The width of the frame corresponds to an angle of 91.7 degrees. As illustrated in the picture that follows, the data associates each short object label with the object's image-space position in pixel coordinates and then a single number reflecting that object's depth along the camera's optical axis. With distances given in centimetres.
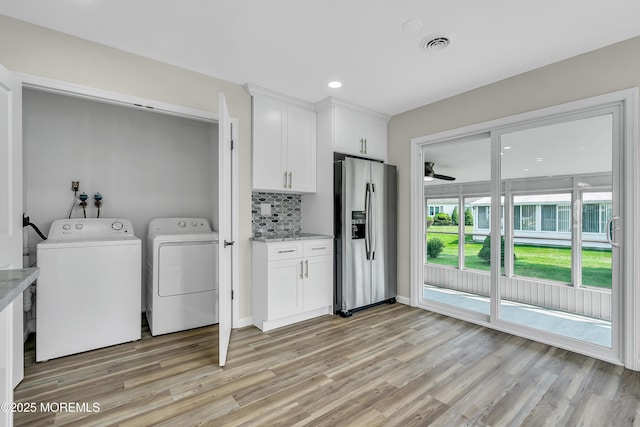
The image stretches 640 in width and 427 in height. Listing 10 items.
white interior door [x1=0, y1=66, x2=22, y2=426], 188
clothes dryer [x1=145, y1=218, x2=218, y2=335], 299
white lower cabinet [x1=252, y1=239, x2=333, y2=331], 310
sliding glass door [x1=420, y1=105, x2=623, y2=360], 252
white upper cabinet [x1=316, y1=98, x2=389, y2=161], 361
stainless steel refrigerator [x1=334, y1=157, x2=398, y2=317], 353
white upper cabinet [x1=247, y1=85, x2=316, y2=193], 330
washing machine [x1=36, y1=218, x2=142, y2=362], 244
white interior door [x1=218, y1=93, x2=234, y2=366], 236
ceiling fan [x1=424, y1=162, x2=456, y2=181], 394
